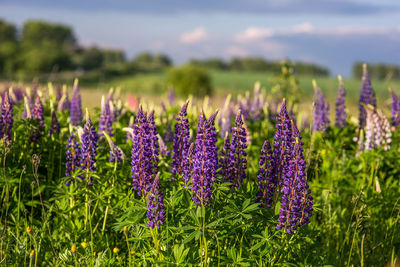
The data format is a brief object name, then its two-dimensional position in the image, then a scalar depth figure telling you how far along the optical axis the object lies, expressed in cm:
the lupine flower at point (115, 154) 414
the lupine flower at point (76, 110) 600
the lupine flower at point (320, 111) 659
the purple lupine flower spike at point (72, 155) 451
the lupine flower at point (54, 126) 524
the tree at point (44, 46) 8816
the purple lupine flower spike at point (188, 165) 340
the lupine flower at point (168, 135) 506
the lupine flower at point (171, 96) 1059
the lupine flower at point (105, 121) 517
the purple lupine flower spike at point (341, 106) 659
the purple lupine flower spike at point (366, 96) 652
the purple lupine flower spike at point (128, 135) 506
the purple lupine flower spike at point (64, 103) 658
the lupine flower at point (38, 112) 520
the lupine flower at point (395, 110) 650
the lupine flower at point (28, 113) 499
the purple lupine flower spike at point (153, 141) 356
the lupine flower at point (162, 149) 448
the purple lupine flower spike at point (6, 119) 459
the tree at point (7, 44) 9175
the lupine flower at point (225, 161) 370
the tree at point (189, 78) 4288
